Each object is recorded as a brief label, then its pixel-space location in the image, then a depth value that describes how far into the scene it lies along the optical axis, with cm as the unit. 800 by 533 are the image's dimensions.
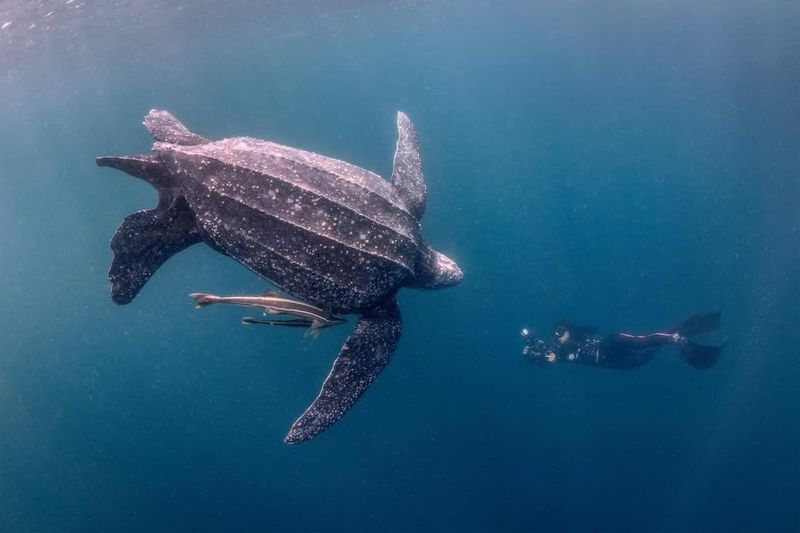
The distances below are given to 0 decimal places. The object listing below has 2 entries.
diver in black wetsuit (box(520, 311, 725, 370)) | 1429
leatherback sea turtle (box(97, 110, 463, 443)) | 418
